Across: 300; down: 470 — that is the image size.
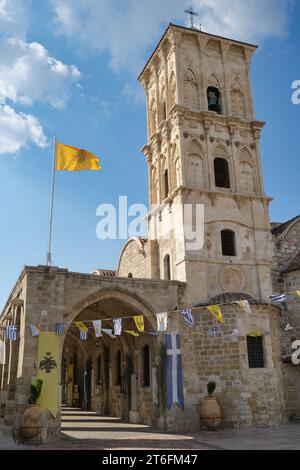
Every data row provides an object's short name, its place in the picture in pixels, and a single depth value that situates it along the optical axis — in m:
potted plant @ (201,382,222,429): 16.22
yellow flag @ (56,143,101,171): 18.70
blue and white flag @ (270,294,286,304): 14.63
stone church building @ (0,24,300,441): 16.70
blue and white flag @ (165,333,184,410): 16.95
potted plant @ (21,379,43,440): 13.55
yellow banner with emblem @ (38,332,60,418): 14.90
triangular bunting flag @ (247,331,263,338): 17.57
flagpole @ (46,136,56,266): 16.88
